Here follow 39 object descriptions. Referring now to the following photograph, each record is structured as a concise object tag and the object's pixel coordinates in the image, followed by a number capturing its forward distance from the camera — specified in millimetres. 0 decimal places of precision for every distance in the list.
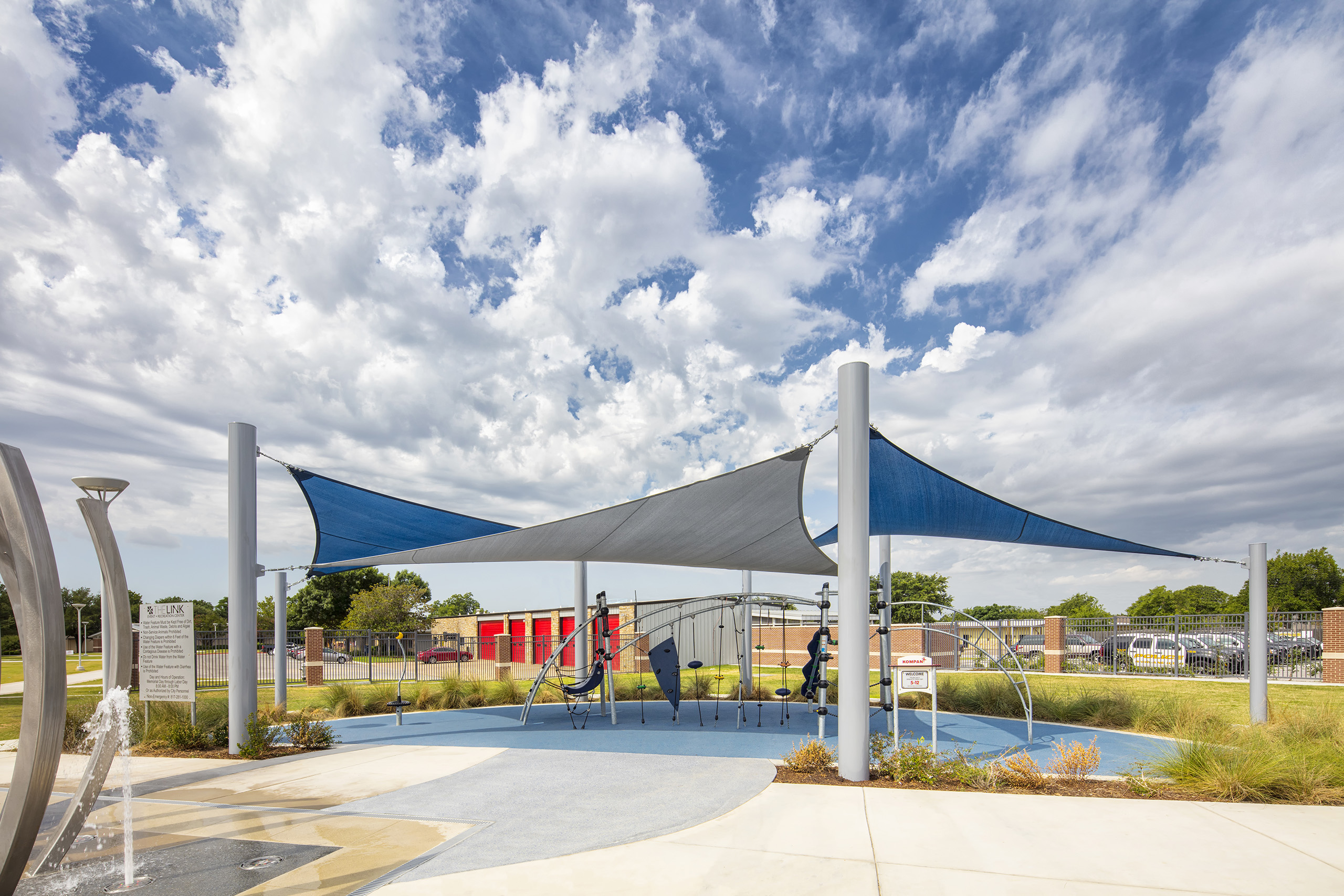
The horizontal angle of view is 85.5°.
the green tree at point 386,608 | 39875
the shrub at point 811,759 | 6551
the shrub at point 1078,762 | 6066
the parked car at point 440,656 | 30273
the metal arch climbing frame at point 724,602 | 9602
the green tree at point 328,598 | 44219
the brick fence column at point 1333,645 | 14789
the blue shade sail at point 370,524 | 9734
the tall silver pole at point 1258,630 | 8555
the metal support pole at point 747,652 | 12489
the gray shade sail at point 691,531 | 7270
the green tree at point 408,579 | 46319
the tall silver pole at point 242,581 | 7684
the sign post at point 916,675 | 6926
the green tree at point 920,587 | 42156
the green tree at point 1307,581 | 42531
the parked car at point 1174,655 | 17828
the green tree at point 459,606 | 53406
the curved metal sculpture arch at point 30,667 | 3705
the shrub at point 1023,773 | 5945
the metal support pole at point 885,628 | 9602
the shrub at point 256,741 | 7578
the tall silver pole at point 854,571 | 6336
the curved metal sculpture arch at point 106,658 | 4383
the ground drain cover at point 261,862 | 4293
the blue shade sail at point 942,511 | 8250
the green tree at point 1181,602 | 49562
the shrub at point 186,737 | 8031
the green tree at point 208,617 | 36000
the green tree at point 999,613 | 50344
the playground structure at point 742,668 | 8742
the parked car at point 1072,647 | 20656
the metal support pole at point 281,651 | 11039
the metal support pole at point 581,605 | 12445
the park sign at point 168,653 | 7867
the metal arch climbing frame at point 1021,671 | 8406
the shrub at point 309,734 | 8031
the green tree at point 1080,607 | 53812
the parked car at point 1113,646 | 18875
